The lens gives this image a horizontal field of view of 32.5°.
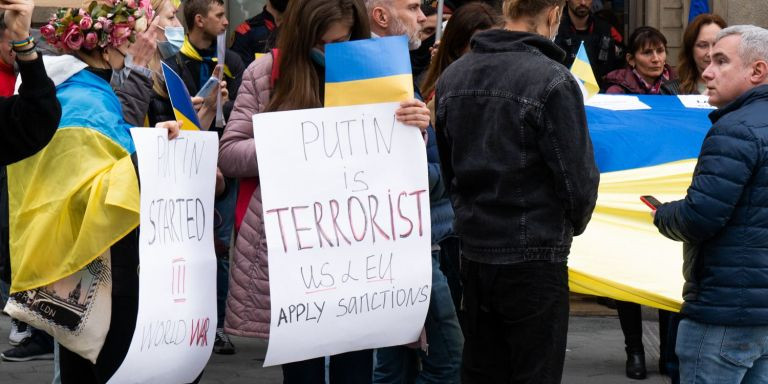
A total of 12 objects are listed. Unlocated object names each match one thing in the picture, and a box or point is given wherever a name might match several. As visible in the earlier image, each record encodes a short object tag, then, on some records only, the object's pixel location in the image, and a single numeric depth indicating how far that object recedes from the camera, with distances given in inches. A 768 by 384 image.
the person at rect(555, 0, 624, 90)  394.3
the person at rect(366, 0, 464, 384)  206.1
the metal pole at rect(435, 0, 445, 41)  266.2
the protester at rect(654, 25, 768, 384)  180.9
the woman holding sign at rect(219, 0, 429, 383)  179.3
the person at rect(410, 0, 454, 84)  285.4
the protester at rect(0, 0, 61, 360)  148.1
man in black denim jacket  167.3
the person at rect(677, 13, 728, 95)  305.3
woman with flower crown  173.8
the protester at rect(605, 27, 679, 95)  318.0
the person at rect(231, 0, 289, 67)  363.3
